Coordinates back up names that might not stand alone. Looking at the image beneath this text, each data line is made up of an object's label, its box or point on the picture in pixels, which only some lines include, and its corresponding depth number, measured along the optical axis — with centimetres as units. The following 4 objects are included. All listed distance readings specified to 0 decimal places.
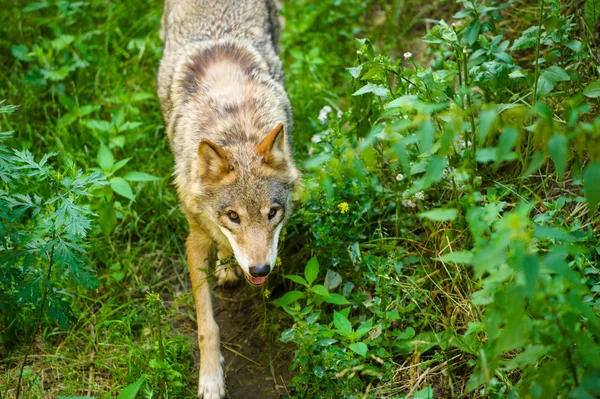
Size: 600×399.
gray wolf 771
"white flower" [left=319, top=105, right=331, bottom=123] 960
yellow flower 834
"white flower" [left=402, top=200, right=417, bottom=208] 867
